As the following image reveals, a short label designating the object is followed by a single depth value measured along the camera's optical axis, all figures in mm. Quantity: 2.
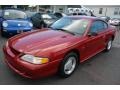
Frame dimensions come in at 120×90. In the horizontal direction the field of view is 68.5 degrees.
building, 17654
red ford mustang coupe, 1757
